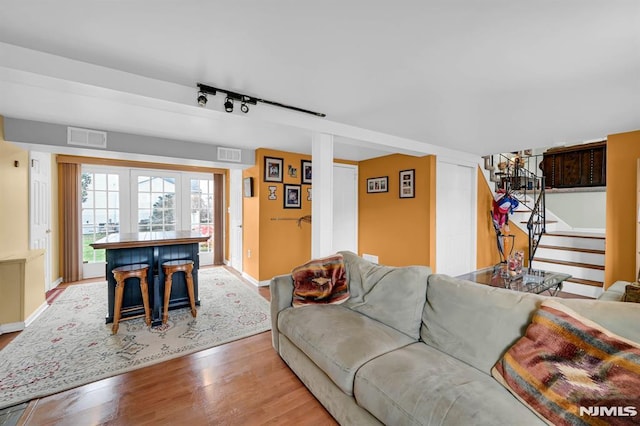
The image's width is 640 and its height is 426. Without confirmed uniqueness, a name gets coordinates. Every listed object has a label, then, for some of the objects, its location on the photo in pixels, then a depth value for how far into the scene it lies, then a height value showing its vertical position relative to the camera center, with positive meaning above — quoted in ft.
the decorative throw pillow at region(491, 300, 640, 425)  3.10 -2.08
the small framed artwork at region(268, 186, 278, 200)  14.01 +0.89
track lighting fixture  6.95 +3.10
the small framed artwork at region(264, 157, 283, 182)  13.91 +2.14
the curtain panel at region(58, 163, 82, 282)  14.35 -0.36
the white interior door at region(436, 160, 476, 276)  13.76 -0.42
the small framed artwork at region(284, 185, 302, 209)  14.52 +0.71
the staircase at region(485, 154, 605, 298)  12.57 -1.49
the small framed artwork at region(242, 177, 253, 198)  14.30 +1.24
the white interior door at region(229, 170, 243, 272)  16.42 -0.55
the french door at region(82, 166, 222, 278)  15.47 +0.34
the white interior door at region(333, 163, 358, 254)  16.14 +0.19
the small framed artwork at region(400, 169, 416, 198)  14.07 +1.44
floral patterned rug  6.47 -4.02
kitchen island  9.39 -1.87
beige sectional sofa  3.75 -2.60
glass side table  9.16 -2.56
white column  9.71 +0.59
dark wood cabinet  17.30 +3.11
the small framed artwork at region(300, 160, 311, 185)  15.03 +2.24
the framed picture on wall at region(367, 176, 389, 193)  15.47 +1.54
